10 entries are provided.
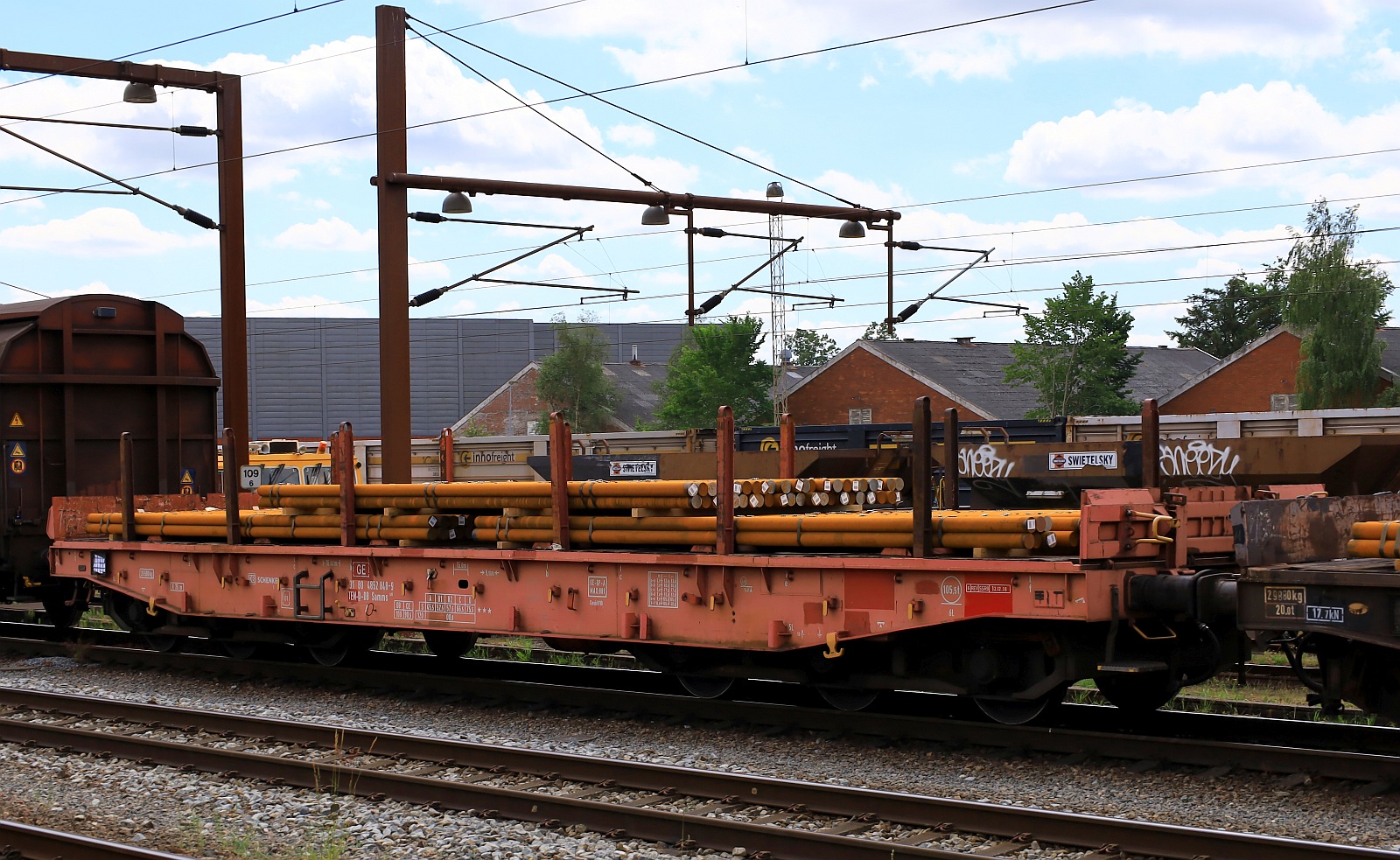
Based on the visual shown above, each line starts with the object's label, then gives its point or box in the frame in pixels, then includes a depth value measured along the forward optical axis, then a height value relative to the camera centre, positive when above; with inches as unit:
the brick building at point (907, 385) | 2331.4 +125.4
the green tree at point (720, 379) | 3149.6 +190.6
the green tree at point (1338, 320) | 2204.7 +212.8
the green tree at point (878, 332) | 2432.9 +237.6
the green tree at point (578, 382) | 3297.2 +198.1
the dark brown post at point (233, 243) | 708.0 +120.2
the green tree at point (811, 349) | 5211.6 +419.5
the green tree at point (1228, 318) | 3422.7 +334.5
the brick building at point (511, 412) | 3230.8 +124.0
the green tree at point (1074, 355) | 2379.4 +170.2
